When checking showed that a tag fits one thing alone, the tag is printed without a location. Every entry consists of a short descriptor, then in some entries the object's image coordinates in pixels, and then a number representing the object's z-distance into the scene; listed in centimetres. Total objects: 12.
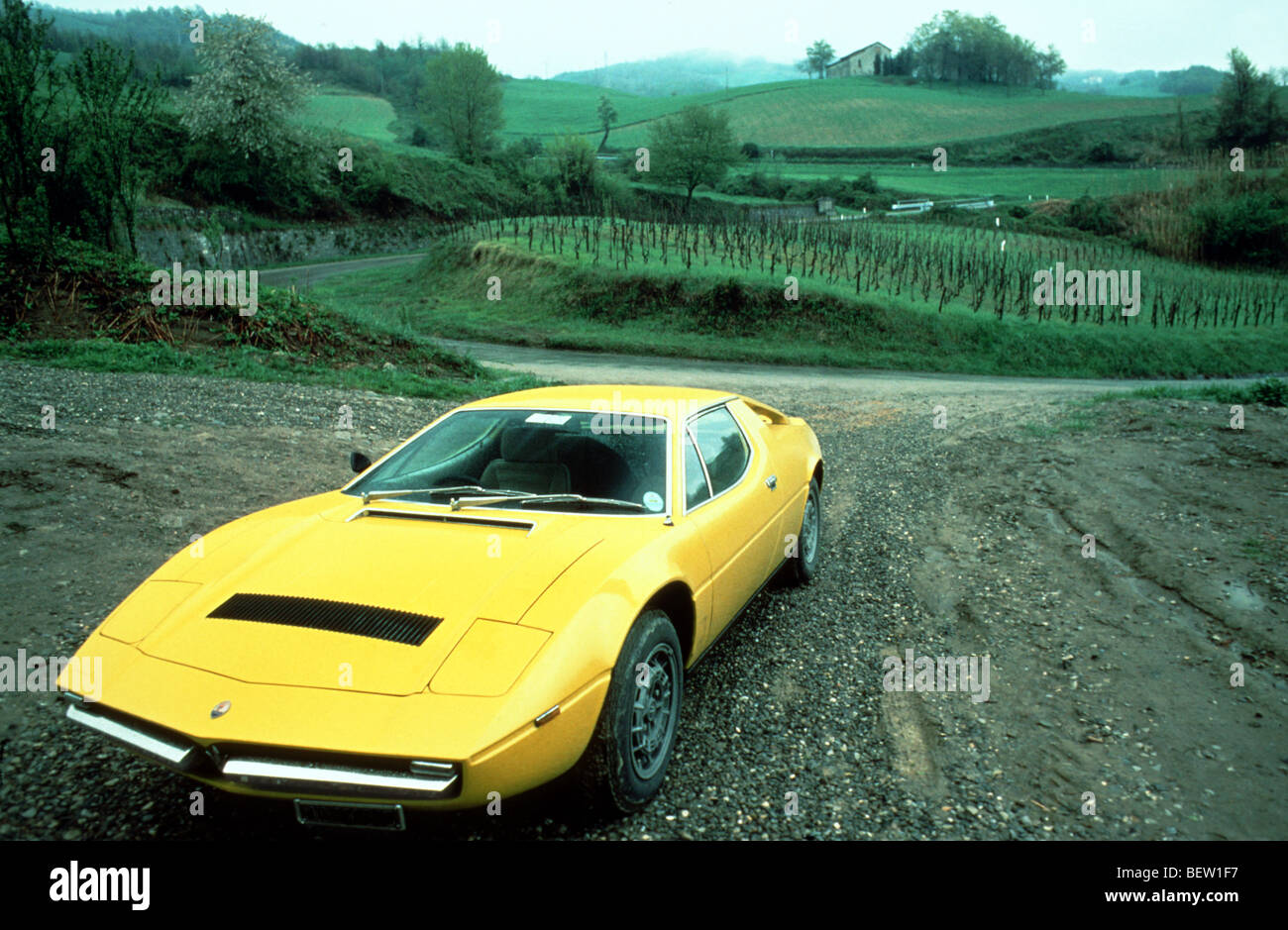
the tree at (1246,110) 6103
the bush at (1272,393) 1145
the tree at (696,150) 6009
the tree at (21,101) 1280
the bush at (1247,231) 4128
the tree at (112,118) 1395
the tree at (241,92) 4200
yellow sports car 234
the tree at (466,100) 6706
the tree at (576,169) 5562
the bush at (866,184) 6214
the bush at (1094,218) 4812
